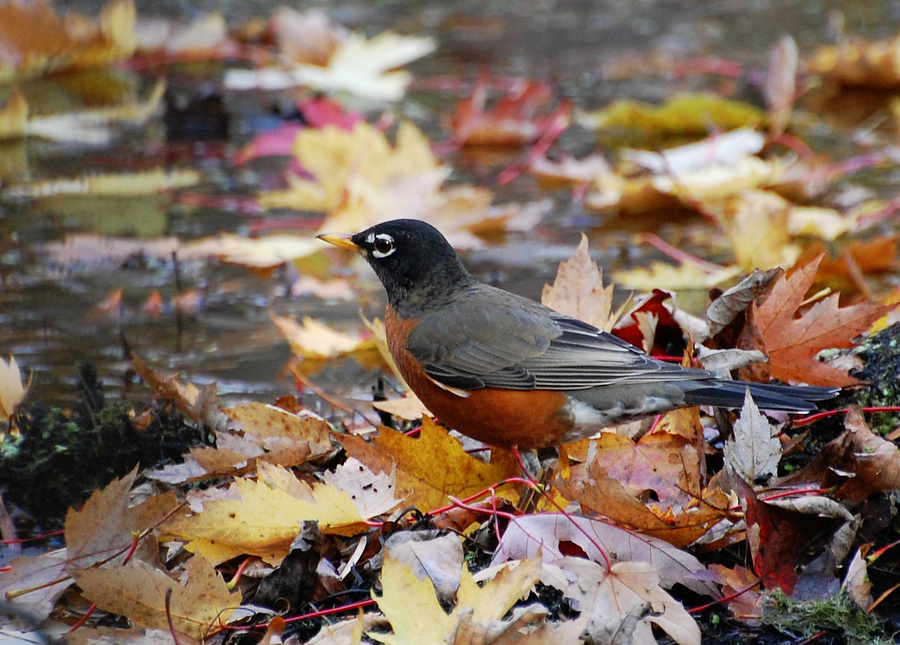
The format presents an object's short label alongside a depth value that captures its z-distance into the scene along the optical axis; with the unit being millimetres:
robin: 6109
